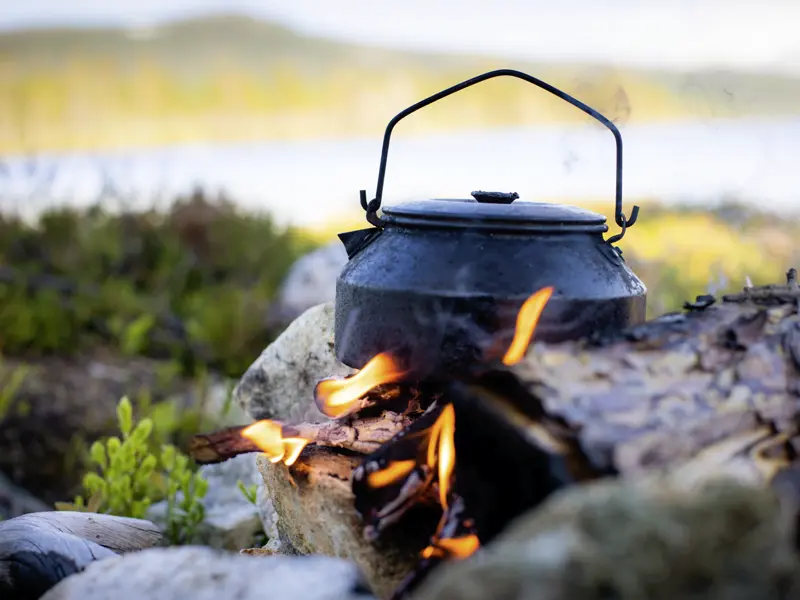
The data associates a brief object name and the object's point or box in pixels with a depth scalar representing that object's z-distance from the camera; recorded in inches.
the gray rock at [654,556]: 51.4
